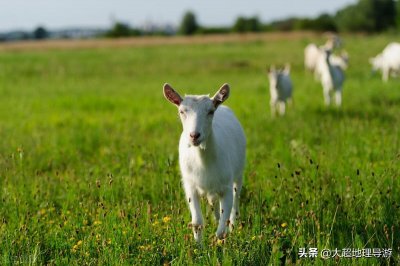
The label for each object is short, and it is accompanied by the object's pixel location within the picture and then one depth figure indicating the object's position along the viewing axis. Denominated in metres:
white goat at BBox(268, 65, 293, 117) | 12.91
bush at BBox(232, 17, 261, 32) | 108.06
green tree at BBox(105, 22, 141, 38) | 102.38
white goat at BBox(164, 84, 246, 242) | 4.73
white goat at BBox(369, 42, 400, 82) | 18.34
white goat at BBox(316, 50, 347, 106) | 13.75
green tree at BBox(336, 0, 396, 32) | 76.12
